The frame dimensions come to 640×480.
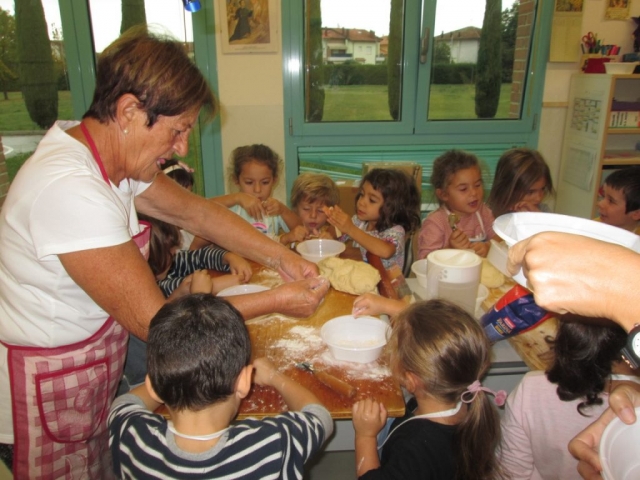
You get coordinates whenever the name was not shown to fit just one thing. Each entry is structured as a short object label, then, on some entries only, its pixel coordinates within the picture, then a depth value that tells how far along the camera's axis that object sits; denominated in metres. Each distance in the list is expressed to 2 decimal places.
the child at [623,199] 2.60
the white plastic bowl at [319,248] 2.36
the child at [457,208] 2.74
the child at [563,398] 1.24
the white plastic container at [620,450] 0.85
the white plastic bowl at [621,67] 3.56
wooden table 1.33
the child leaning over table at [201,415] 1.00
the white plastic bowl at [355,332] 1.60
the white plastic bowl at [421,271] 2.10
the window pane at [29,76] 3.76
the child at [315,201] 2.98
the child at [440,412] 1.28
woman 1.08
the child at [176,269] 1.85
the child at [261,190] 2.89
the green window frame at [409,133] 4.04
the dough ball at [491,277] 2.11
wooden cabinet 3.69
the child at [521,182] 2.80
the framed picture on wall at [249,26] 3.79
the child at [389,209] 2.71
